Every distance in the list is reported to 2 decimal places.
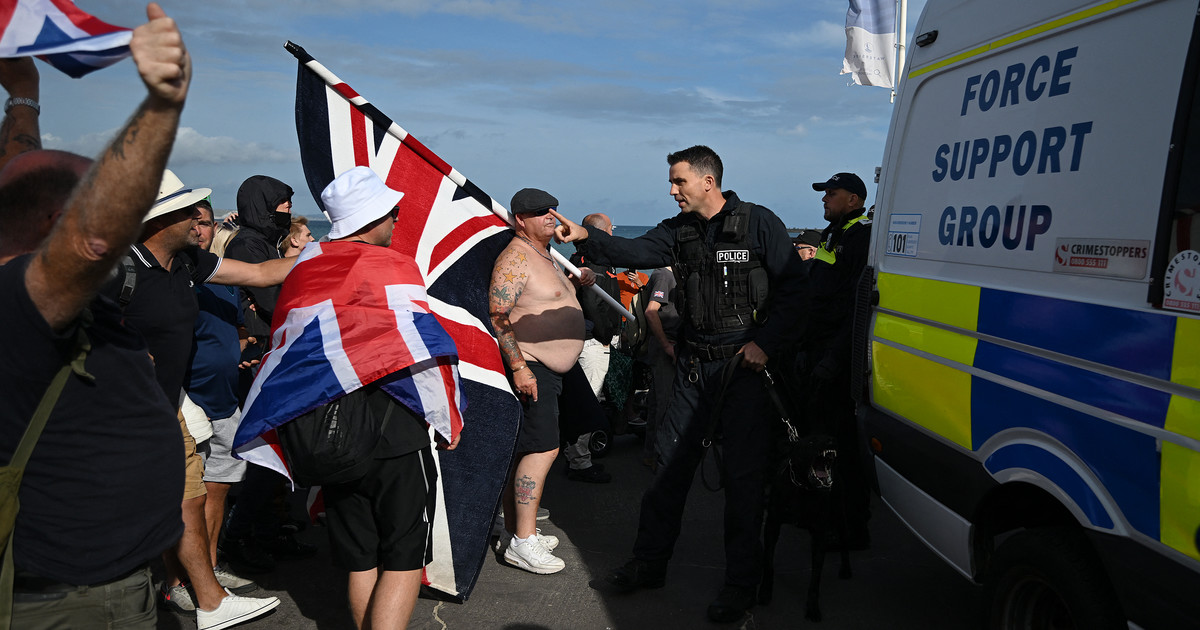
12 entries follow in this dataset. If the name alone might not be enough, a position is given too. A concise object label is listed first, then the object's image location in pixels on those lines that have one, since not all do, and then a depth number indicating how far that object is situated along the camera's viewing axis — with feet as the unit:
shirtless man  14.71
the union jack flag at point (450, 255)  12.83
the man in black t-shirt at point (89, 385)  4.89
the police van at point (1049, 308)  7.07
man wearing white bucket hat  9.61
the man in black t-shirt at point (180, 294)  11.13
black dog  12.85
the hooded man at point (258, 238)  16.67
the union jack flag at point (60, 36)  5.24
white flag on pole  37.27
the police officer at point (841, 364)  15.20
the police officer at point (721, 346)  13.12
